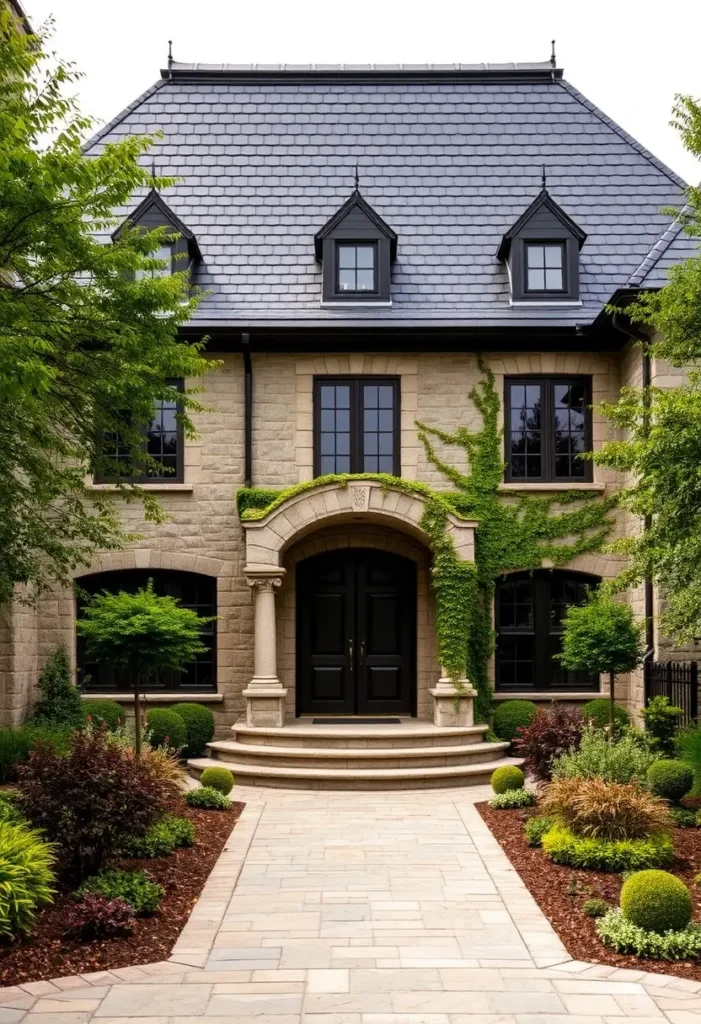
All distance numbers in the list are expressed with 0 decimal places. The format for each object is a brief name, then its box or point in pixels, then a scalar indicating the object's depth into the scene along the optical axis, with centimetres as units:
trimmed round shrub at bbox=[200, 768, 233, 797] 1306
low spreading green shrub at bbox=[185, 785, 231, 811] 1249
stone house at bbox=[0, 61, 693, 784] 1648
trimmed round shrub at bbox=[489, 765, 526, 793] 1302
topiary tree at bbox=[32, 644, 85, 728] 1570
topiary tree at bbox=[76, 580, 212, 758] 1221
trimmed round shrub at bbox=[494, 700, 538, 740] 1590
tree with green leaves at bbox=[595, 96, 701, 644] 959
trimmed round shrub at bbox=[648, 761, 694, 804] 1173
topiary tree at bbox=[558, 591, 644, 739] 1368
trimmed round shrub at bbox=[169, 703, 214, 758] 1580
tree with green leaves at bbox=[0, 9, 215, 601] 832
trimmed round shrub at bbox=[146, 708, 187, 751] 1505
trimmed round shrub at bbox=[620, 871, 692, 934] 734
